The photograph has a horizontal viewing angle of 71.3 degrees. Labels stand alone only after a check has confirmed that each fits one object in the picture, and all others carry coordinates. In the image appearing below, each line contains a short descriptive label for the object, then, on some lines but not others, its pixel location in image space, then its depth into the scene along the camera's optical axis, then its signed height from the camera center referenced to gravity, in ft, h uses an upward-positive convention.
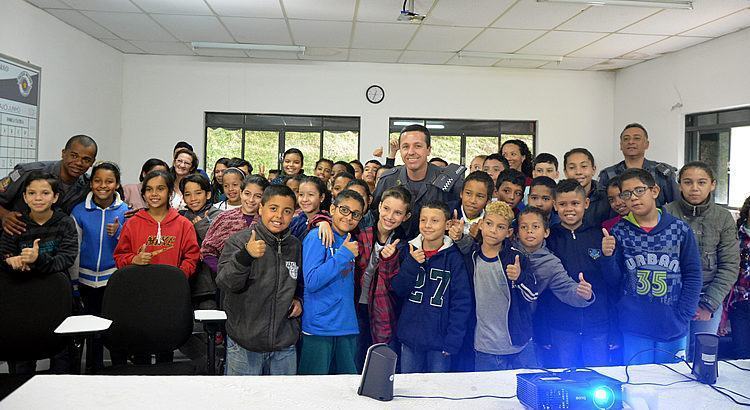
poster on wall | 15.71 +2.63
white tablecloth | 4.76 -1.82
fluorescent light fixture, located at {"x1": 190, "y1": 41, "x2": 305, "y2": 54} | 22.18 +6.76
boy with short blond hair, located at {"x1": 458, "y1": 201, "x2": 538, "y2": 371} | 8.21 -1.37
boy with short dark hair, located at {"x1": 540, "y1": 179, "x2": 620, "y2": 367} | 8.98 -1.59
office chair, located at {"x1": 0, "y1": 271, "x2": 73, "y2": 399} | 8.18 -1.87
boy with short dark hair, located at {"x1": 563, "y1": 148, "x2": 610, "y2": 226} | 10.94 +0.80
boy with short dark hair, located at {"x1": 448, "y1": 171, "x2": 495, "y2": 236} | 9.75 +0.29
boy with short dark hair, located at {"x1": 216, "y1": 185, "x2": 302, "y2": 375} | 7.91 -1.39
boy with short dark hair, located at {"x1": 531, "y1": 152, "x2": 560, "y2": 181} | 12.67 +1.17
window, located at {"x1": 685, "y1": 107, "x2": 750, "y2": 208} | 19.79 +2.88
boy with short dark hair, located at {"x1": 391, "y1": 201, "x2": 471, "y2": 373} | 8.16 -1.38
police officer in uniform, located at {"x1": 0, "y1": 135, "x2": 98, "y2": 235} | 10.93 +0.43
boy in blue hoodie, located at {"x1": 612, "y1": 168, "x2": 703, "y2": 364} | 8.63 -0.95
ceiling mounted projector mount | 16.66 +6.39
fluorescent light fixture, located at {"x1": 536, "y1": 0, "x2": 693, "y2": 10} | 15.89 +6.55
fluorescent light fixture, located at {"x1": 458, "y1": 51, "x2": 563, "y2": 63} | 23.08 +7.03
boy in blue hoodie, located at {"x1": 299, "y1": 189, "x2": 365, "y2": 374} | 8.16 -1.63
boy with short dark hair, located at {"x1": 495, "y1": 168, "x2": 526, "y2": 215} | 10.79 +0.51
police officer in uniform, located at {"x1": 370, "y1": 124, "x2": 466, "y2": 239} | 10.14 +0.65
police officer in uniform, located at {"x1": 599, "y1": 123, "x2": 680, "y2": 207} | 11.91 +1.26
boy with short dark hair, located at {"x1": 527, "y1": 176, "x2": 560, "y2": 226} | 10.34 +0.36
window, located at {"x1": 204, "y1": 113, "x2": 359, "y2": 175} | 25.80 +3.37
